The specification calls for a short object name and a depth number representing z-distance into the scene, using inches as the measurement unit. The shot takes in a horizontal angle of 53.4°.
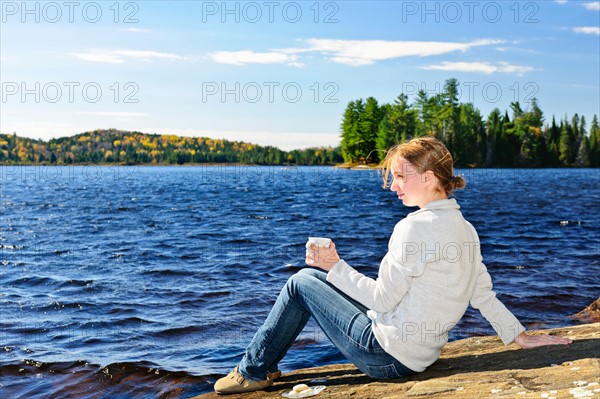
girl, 155.9
